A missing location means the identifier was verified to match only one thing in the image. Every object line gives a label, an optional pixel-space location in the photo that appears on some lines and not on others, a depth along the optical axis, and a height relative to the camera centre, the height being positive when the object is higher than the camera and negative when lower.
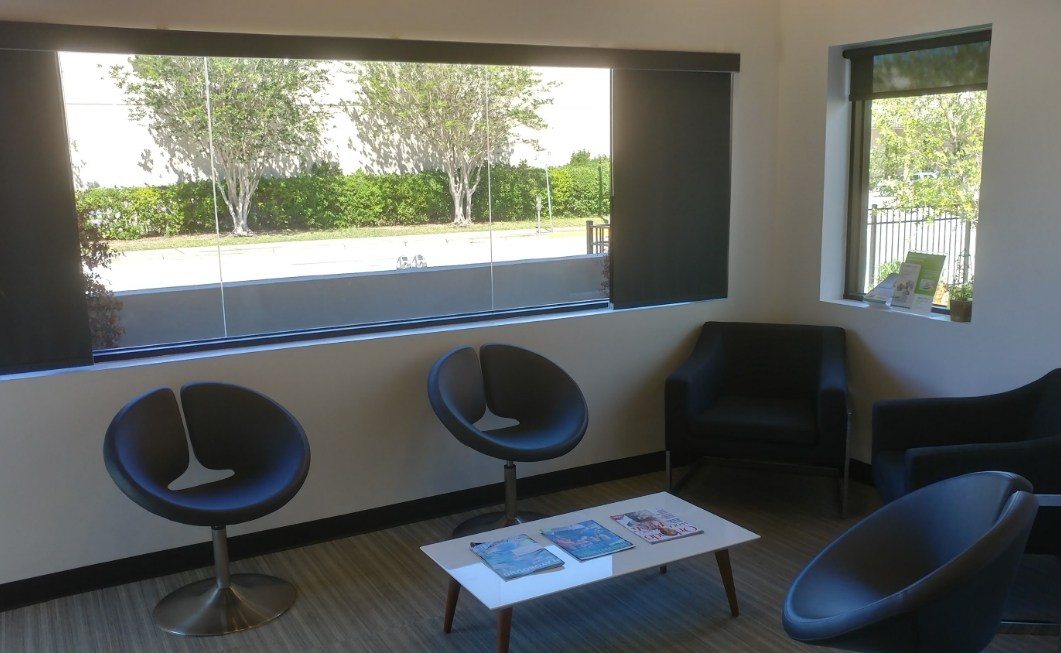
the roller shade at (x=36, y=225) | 3.72 -0.10
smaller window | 4.63 +0.15
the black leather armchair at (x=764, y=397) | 4.63 -1.16
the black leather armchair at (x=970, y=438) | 3.59 -1.10
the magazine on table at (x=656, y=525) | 3.64 -1.37
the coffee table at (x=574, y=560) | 3.22 -1.38
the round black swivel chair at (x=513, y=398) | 4.40 -1.05
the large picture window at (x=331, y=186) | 3.85 +0.04
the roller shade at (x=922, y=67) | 4.52 +0.60
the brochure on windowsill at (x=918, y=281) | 4.88 -0.53
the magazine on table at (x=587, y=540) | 3.50 -1.37
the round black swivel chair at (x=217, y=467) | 3.52 -1.12
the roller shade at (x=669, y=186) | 5.11 +0.01
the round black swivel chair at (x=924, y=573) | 2.44 -1.15
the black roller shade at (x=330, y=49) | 3.72 +0.67
